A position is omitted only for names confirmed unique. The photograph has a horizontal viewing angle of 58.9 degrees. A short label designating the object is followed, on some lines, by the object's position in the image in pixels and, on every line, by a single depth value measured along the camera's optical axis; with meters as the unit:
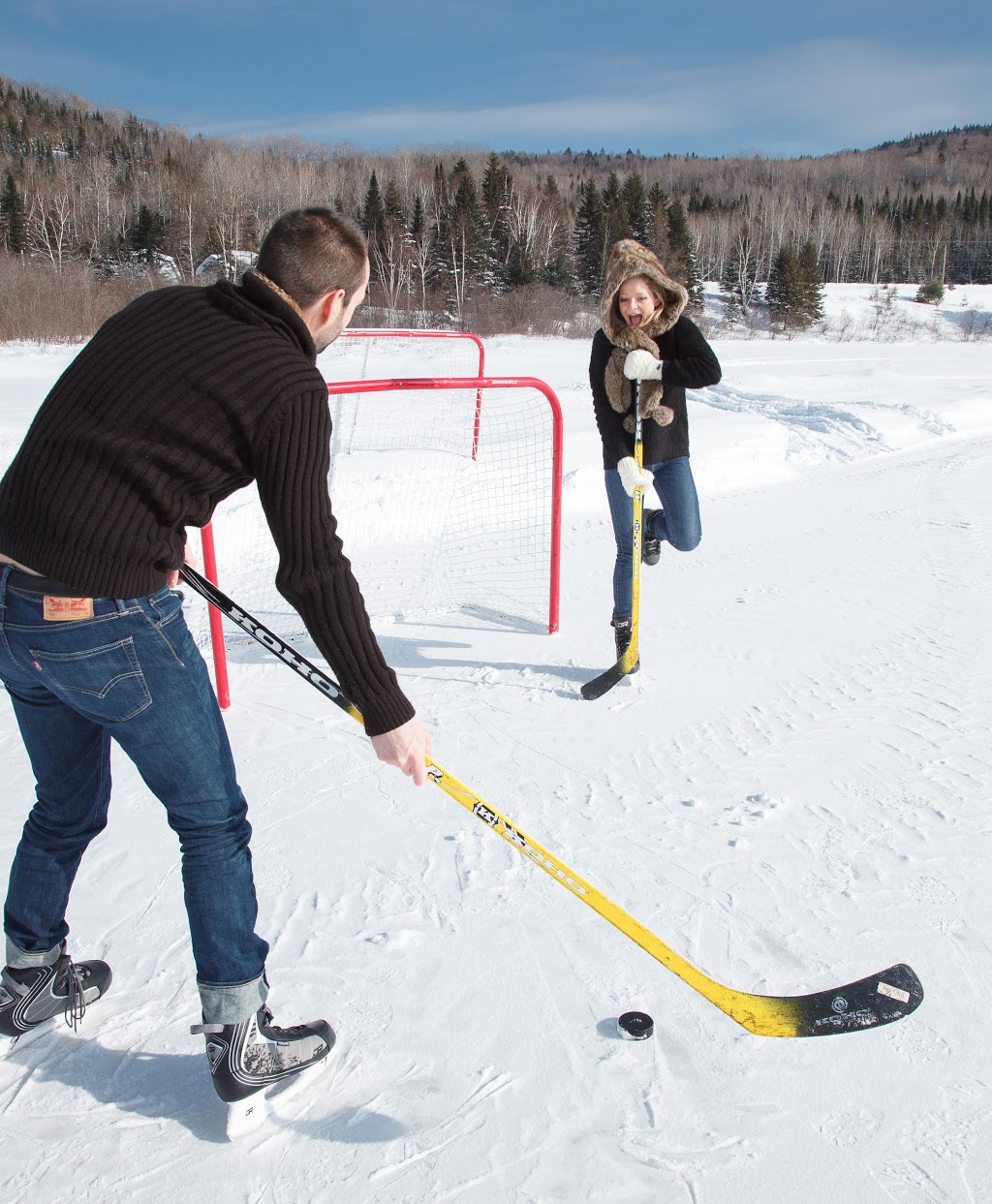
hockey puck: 2.08
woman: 3.97
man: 1.57
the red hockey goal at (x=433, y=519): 5.32
